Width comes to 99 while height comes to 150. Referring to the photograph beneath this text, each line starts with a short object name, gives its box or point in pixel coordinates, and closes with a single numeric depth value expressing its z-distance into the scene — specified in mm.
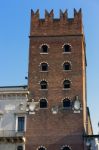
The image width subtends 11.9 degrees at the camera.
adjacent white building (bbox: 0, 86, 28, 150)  45219
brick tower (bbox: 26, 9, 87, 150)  45250
